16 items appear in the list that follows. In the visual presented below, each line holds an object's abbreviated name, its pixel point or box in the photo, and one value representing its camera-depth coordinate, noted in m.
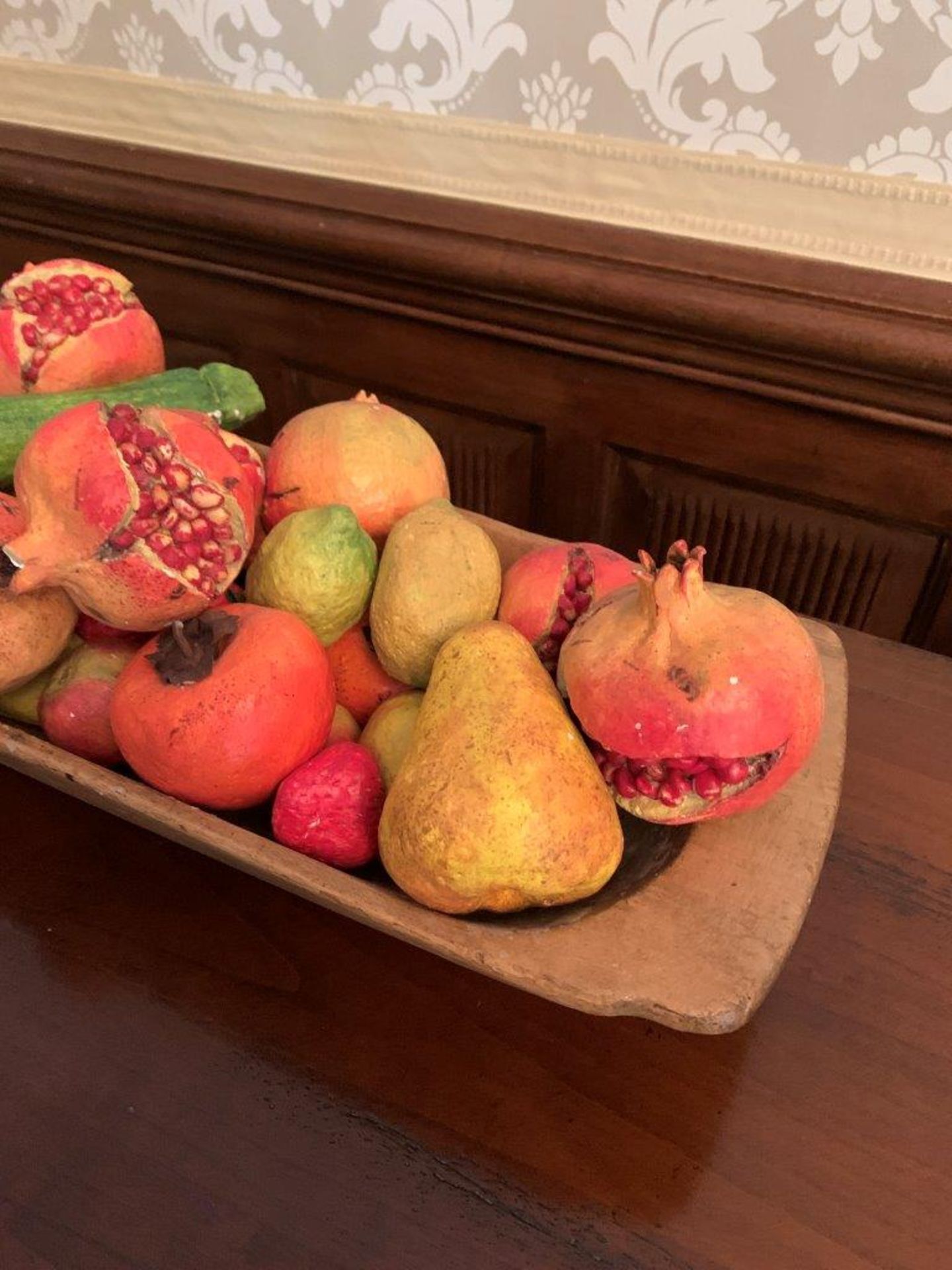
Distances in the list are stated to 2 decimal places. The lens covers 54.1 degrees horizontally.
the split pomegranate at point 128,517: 0.43
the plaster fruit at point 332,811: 0.42
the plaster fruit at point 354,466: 0.51
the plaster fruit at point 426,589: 0.47
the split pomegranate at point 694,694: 0.38
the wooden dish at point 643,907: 0.35
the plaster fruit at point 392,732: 0.45
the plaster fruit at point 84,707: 0.47
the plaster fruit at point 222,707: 0.41
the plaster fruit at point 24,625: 0.45
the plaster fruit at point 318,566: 0.47
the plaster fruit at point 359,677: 0.51
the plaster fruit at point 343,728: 0.48
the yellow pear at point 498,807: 0.37
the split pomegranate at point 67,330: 0.56
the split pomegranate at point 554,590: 0.48
